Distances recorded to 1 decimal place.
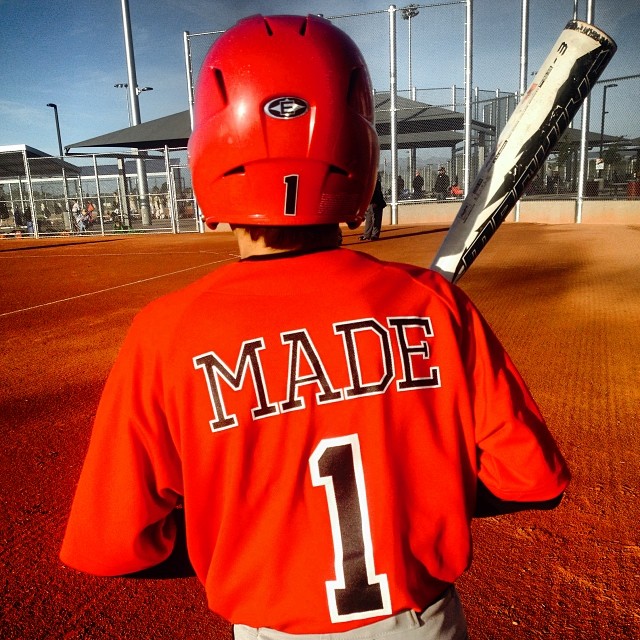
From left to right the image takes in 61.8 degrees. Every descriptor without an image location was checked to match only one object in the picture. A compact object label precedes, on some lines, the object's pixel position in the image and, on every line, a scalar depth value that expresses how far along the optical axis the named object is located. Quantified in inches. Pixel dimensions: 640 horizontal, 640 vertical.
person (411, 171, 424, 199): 936.3
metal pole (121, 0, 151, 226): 1023.6
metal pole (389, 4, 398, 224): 713.6
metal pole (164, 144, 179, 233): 850.1
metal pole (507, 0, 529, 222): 668.7
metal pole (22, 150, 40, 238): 897.5
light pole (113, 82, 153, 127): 1541.6
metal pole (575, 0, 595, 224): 657.0
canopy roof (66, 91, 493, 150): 873.5
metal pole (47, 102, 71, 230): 1001.7
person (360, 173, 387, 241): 543.5
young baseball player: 38.4
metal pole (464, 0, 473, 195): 677.9
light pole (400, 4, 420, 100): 717.3
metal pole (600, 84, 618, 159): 665.5
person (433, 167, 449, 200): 913.0
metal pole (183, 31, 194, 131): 766.5
